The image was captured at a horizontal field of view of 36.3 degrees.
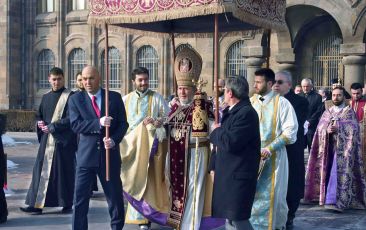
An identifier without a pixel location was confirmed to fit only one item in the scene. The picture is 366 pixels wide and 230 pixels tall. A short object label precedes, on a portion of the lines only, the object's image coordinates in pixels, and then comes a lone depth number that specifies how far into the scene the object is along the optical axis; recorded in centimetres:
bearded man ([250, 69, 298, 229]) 626
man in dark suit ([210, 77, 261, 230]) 508
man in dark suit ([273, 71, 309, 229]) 701
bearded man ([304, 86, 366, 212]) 830
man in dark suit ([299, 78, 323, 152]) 1085
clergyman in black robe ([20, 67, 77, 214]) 772
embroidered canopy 598
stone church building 1703
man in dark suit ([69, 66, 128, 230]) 586
